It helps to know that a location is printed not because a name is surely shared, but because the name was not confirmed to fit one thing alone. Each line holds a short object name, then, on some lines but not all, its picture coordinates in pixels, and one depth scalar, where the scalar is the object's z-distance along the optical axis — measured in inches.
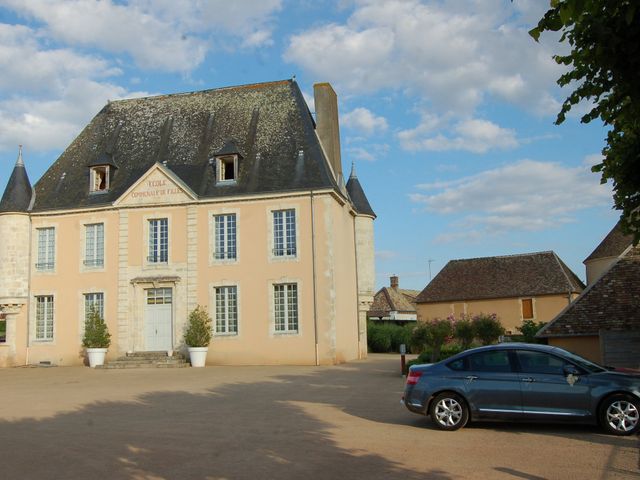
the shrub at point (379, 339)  1486.2
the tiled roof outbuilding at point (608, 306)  634.2
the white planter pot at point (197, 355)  1008.9
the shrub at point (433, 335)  829.2
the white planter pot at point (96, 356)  1047.6
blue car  385.4
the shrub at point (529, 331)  971.9
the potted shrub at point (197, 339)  1010.1
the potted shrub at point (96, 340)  1048.8
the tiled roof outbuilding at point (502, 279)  1727.4
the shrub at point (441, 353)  864.9
